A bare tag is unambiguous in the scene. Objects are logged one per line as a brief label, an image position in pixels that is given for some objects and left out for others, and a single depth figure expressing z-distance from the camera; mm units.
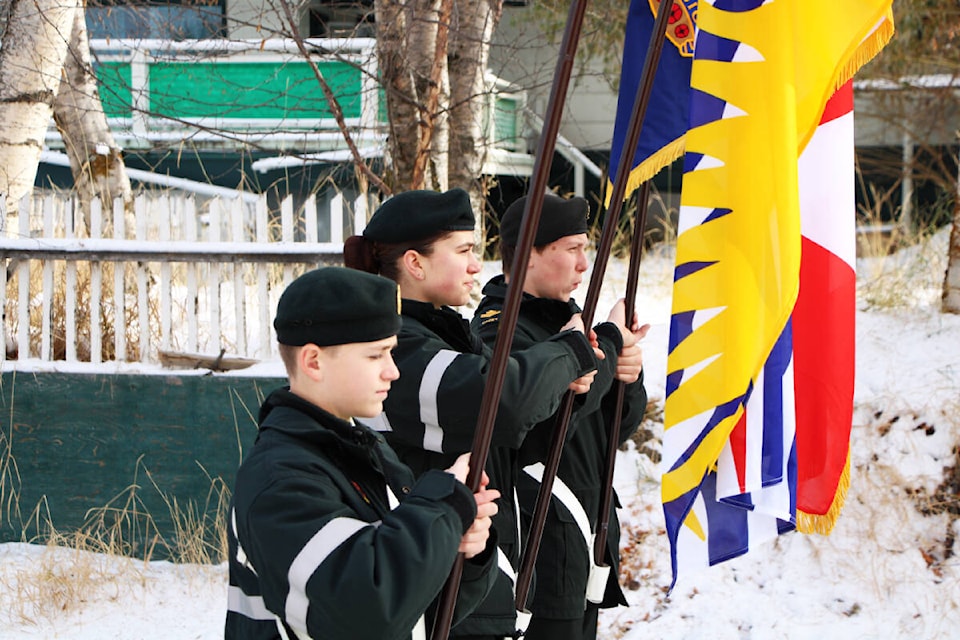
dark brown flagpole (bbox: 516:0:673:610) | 5383
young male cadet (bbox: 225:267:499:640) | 3812
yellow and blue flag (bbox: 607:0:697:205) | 7332
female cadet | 5355
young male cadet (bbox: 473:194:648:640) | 6613
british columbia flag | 6270
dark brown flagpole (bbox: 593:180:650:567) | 6687
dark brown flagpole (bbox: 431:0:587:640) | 4391
